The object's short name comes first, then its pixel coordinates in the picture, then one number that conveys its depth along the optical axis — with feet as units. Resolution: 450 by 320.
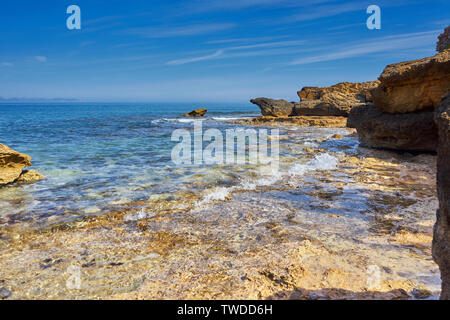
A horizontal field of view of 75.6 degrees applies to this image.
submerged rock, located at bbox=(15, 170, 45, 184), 22.11
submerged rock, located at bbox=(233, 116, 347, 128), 74.39
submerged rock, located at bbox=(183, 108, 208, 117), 135.05
